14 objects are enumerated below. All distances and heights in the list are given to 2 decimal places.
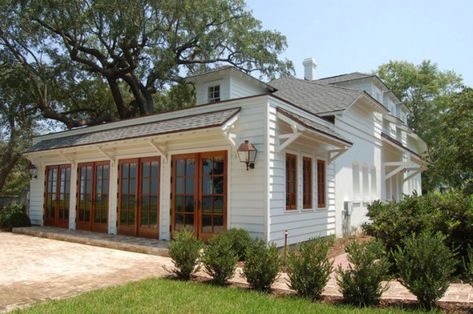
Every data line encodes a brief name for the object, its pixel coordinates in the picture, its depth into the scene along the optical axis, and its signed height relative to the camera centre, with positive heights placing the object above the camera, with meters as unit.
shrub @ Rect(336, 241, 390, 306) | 5.05 -1.15
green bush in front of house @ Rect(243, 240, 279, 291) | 5.83 -1.17
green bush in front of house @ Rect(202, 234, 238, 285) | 6.20 -1.15
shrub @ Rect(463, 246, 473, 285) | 4.79 -1.05
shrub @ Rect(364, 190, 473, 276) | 6.95 -0.53
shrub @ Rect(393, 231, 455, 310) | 4.78 -0.98
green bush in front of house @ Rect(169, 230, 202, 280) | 6.51 -1.09
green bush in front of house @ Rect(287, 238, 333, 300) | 5.41 -1.13
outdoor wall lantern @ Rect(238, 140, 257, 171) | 8.65 +0.82
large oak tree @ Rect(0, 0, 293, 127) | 21.20 +8.68
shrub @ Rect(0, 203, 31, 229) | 14.87 -1.17
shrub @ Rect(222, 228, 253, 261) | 7.75 -1.02
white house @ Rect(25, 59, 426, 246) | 9.05 +0.67
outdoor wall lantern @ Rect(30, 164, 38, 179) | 15.36 +0.71
